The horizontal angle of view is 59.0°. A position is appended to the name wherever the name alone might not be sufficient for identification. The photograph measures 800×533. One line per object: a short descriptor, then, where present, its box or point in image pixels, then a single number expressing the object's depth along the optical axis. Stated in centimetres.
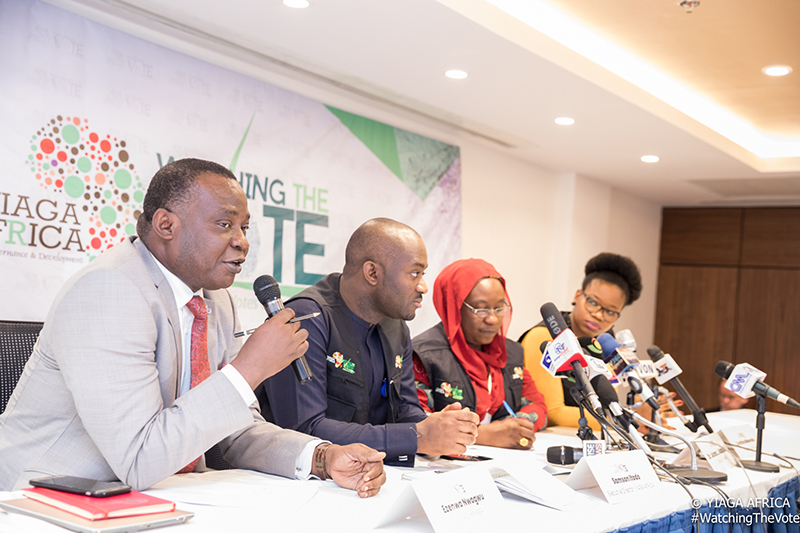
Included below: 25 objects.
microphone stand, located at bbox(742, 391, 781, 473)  234
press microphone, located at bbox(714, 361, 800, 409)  244
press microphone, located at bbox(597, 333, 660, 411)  235
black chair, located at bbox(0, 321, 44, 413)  195
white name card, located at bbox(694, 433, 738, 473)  221
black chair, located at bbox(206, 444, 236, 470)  204
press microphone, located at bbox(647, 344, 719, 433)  255
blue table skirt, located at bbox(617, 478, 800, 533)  170
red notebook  121
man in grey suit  143
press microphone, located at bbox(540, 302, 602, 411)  199
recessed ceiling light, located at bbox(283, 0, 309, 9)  291
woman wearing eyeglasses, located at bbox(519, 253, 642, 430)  330
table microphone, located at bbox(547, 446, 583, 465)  214
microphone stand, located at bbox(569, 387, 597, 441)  211
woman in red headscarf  276
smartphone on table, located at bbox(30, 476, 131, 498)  128
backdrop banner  293
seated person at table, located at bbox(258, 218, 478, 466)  199
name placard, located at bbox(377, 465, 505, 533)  138
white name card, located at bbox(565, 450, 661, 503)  172
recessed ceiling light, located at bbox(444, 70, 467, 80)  368
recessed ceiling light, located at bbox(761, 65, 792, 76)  407
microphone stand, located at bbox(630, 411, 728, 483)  201
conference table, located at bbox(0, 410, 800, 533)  136
